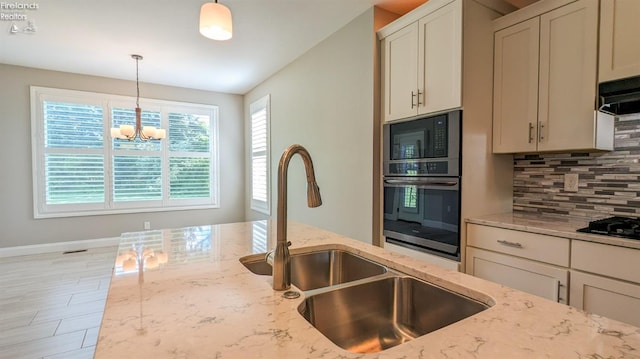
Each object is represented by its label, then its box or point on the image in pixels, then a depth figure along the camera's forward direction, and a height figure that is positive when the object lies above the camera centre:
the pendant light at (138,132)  3.83 +0.49
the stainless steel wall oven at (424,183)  2.07 -0.08
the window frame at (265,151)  4.73 +0.33
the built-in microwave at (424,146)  2.07 +0.19
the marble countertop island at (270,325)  0.60 -0.35
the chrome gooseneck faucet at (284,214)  0.90 -0.13
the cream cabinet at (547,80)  1.78 +0.58
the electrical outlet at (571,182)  2.10 -0.07
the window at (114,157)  4.45 +0.22
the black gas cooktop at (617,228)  1.44 -0.27
